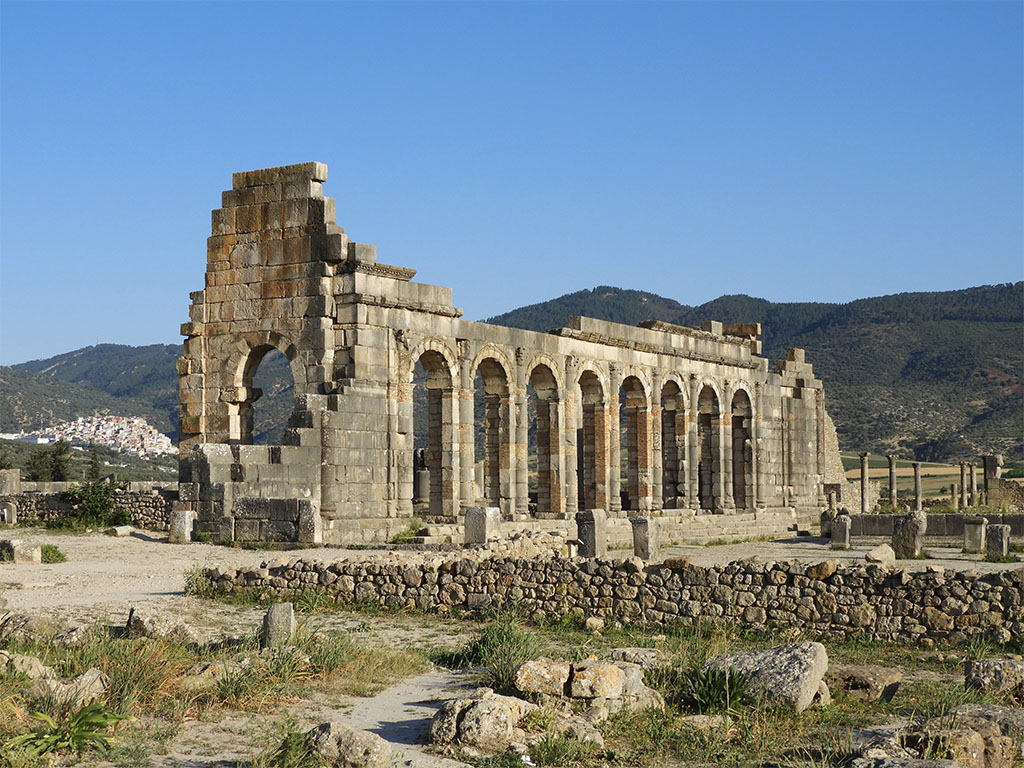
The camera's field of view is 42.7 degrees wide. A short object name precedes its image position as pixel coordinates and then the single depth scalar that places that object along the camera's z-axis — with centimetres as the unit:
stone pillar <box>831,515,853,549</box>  2864
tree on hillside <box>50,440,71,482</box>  4806
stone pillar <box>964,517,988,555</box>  2620
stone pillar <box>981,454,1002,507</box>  4959
